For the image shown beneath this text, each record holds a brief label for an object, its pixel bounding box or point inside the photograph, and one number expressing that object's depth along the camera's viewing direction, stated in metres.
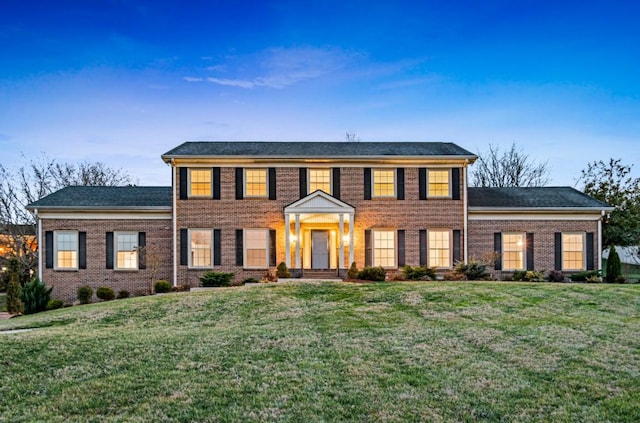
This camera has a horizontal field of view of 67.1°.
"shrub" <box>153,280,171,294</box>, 18.97
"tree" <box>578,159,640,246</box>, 26.25
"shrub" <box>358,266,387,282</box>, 18.39
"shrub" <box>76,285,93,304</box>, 18.62
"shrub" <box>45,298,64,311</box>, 17.76
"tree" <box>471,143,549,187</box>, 44.81
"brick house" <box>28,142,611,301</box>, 20.81
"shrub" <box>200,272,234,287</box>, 19.02
